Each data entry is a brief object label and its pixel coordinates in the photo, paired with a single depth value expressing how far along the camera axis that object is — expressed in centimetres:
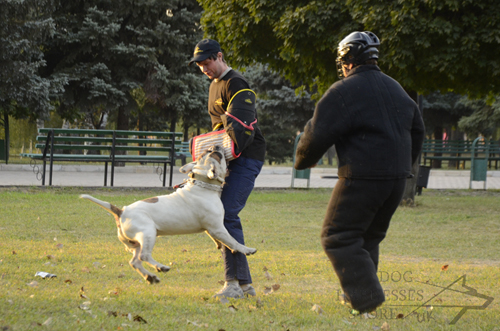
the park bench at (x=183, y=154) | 4572
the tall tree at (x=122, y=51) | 4447
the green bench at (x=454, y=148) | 3478
